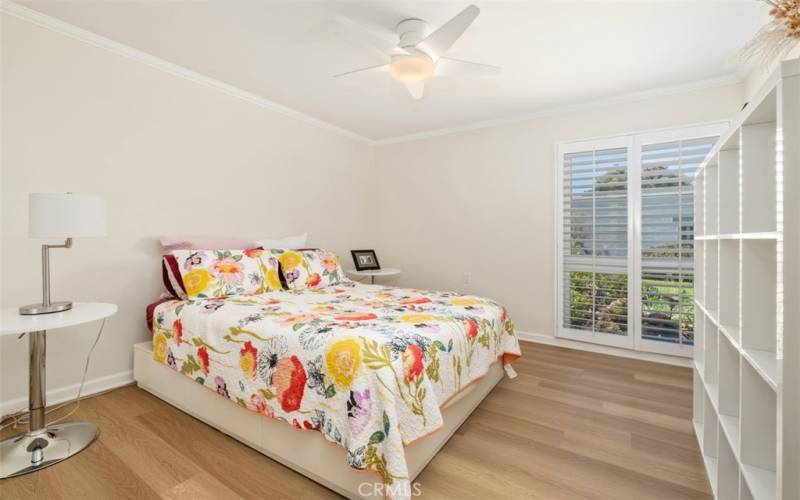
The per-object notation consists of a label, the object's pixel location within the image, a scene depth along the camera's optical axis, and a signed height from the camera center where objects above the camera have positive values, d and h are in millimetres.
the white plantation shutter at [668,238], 3037 +99
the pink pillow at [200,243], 2764 +53
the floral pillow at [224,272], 2492 -173
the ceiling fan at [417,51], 2000 +1192
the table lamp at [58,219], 1762 +148
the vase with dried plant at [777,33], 1133 +728
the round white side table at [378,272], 4188 -276
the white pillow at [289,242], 3408 +66
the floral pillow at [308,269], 3023 -175
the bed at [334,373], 1421 -604
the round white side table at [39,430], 1656 -944
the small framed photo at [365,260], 4348 -137
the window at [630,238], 3062 +100
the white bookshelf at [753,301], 825 -169
